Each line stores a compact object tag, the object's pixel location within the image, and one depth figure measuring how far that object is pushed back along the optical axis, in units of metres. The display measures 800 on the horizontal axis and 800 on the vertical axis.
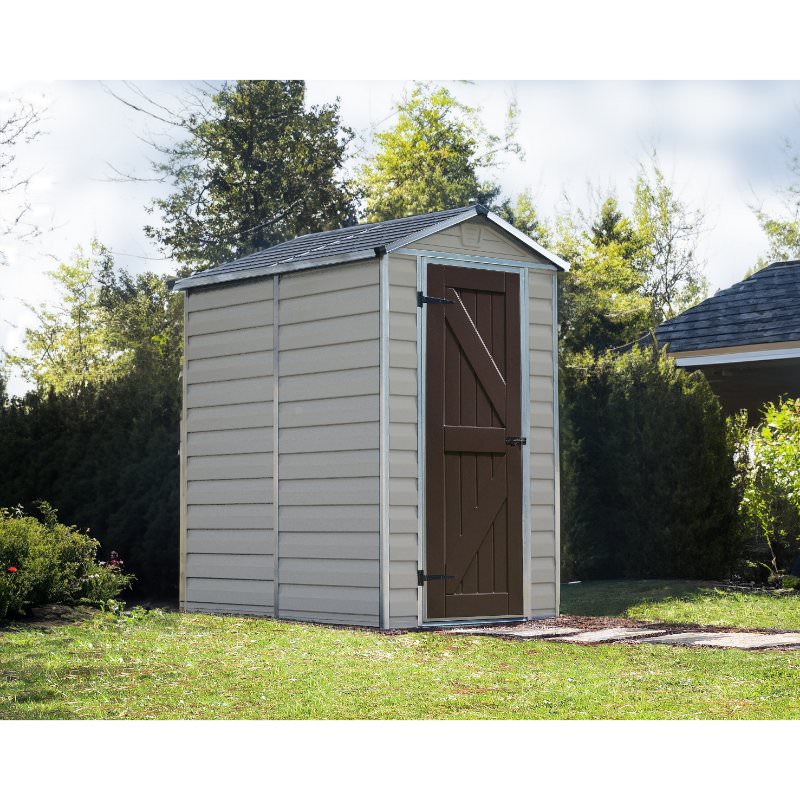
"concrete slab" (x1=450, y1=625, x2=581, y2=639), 8.02
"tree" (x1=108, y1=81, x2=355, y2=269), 22.97
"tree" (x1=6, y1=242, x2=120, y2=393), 30.48
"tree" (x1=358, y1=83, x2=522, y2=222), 26.50
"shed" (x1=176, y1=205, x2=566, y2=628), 8.57
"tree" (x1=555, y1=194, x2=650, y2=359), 28.88
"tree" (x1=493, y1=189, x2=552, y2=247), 27.93
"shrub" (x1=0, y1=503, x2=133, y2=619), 8.12
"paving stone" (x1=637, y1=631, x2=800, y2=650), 7.45
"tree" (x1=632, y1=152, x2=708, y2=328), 31.09
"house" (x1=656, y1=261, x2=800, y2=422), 15.29
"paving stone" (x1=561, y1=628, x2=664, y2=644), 7.77
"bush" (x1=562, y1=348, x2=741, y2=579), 12.02
